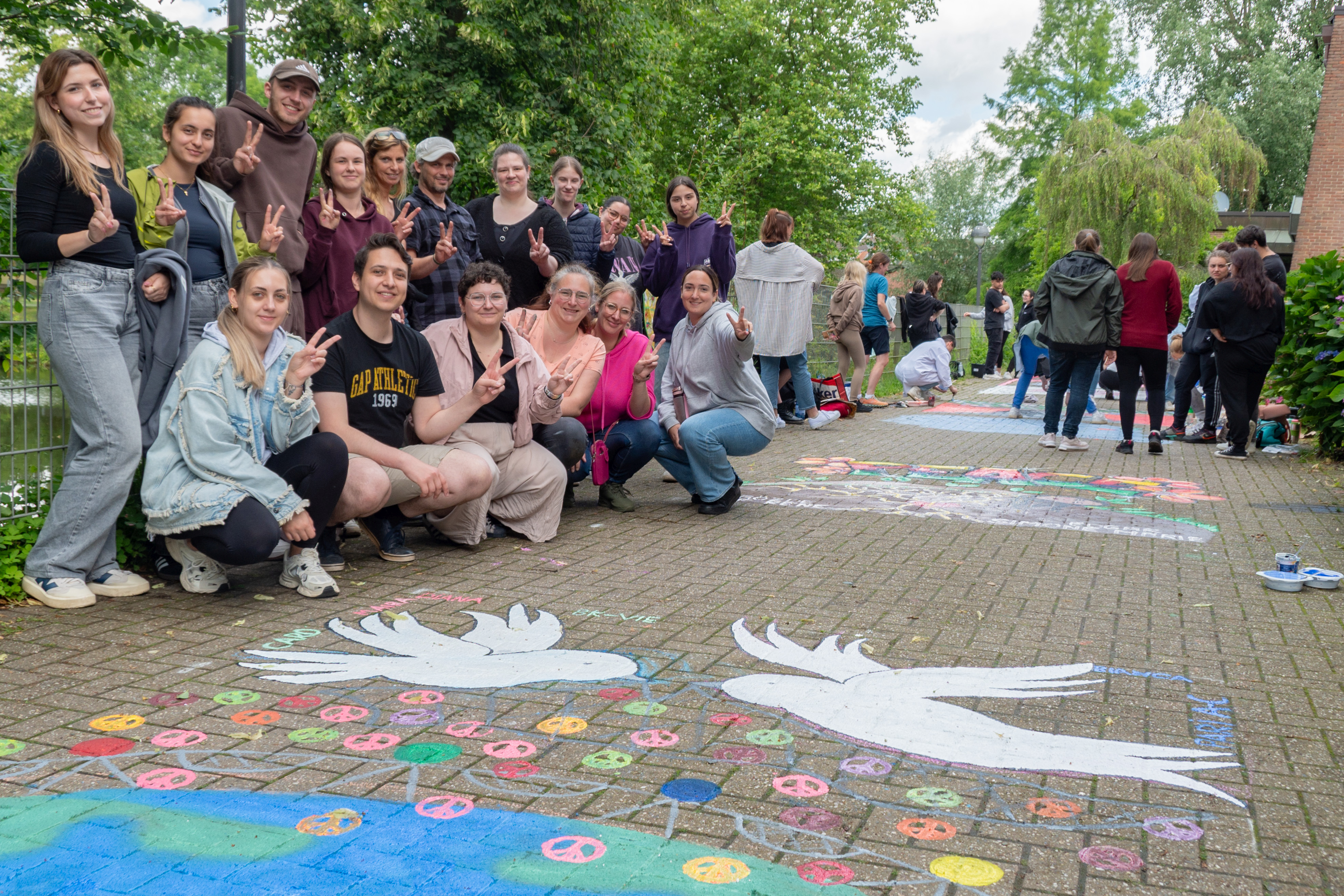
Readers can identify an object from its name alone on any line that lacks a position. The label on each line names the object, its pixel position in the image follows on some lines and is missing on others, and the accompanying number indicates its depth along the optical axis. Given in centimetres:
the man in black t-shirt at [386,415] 504
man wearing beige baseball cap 535
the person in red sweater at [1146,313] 1014
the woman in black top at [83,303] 429
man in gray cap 626
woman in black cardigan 660
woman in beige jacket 567
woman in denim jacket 443
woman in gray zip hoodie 675
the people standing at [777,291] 1090
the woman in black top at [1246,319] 982
